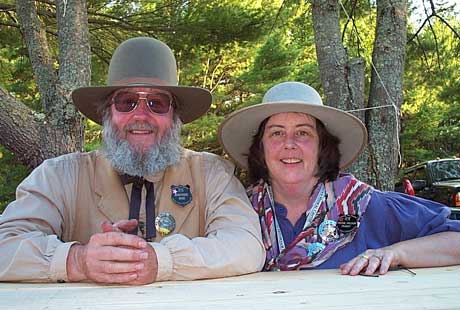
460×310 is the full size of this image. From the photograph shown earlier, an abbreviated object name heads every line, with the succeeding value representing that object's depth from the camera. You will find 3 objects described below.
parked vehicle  7.75
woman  2.38
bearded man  1.80
